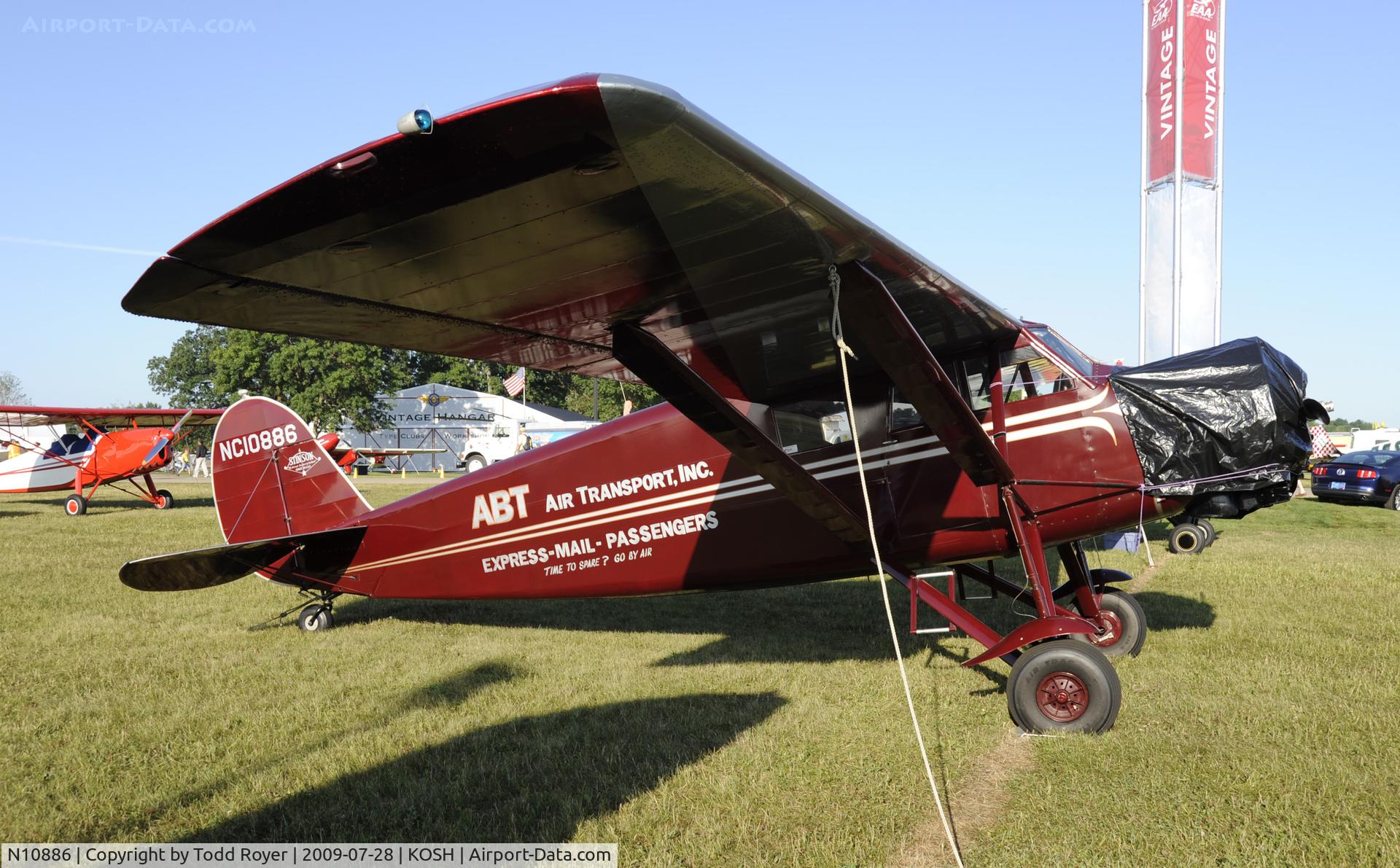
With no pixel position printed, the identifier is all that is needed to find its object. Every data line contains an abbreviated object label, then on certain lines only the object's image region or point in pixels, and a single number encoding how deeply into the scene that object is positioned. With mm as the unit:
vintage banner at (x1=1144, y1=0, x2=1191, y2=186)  17406
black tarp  5145
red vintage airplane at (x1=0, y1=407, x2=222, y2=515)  22734
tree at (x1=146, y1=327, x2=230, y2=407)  109062
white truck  53312
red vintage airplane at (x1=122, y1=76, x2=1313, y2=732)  2621
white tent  62781
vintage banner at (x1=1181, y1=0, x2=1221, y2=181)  17266
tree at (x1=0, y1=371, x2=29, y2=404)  129250
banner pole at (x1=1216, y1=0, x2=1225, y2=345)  17156
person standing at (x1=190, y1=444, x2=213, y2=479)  53219
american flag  32719
